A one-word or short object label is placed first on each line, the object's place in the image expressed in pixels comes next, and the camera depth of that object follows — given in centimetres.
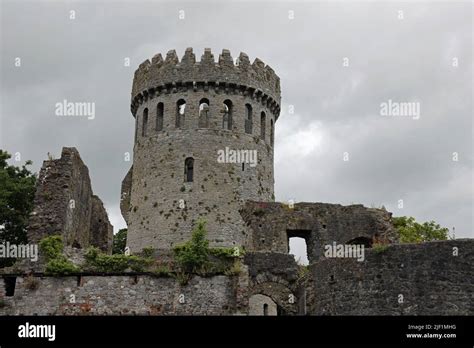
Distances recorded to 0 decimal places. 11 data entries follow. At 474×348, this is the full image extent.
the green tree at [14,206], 3366
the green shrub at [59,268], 2398
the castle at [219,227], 2166
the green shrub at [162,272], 2412
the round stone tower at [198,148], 3744
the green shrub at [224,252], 2466
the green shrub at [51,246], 2439
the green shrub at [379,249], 2195
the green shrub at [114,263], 2425
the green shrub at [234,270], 2420
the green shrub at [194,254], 2428
